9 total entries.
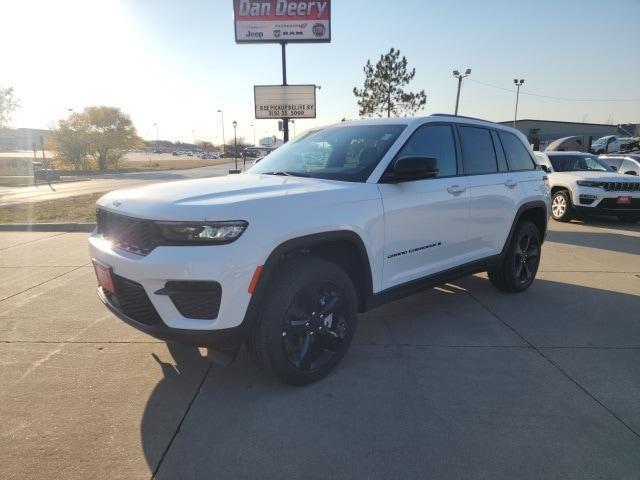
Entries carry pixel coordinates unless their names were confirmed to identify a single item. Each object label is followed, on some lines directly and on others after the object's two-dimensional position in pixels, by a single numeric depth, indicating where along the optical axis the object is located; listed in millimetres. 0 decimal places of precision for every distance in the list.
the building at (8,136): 39419
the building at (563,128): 61062
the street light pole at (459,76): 31731
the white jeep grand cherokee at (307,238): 2449
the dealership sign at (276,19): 11930
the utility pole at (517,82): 46328
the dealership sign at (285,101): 12141
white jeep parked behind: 9617
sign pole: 12008
